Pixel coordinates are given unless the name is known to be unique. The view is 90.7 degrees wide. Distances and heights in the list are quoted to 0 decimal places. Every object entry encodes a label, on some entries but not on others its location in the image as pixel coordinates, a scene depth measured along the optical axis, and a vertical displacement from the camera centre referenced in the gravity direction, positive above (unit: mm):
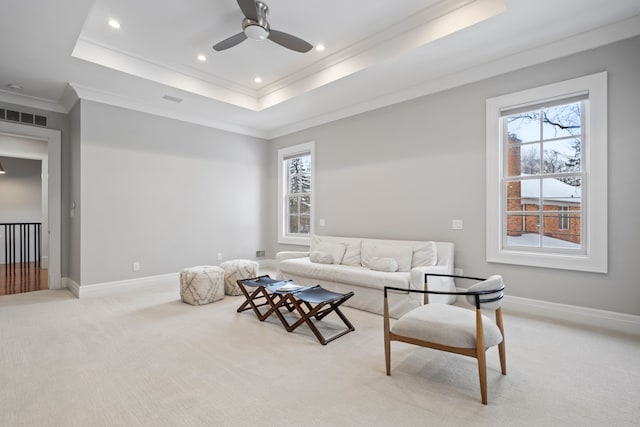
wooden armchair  1935 -748
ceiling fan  2908 +1832
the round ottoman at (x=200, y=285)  4055 -943
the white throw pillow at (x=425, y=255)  3975 -546
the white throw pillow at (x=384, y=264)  3957 -658
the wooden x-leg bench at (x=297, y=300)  2943 -867
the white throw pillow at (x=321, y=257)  4684 -670
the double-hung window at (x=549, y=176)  3211 +406
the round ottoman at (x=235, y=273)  4504 -873
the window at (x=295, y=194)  6266 +397
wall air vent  4613 +1444
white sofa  3611 -740
